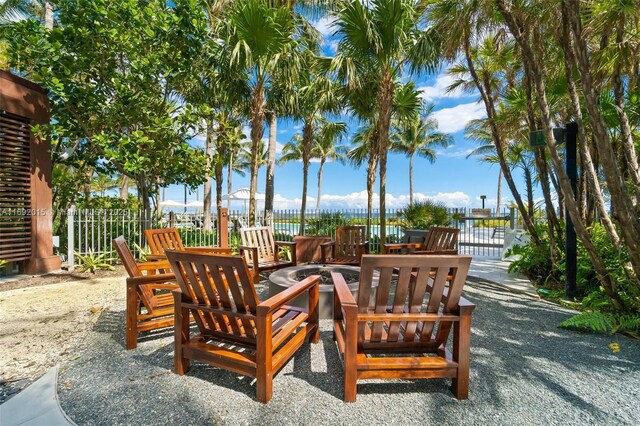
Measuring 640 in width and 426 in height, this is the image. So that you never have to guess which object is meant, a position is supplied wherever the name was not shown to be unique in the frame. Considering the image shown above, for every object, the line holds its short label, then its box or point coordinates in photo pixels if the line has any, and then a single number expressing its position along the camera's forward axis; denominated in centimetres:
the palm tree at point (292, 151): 3070
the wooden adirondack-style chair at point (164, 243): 438
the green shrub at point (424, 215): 903
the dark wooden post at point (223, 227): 678
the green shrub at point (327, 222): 1022
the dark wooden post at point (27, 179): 566
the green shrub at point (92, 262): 641
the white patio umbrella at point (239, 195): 1672
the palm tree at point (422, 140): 2667
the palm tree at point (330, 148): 1528
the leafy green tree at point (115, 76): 574
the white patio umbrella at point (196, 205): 2031
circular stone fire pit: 349
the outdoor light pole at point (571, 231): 430
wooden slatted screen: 563
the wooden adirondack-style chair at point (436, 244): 479
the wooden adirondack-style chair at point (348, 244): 591
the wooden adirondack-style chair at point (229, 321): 197
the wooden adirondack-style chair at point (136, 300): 268
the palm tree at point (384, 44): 573
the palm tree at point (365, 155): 1144
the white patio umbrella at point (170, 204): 2117
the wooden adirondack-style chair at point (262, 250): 481
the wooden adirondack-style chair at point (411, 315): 193
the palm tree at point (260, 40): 641
